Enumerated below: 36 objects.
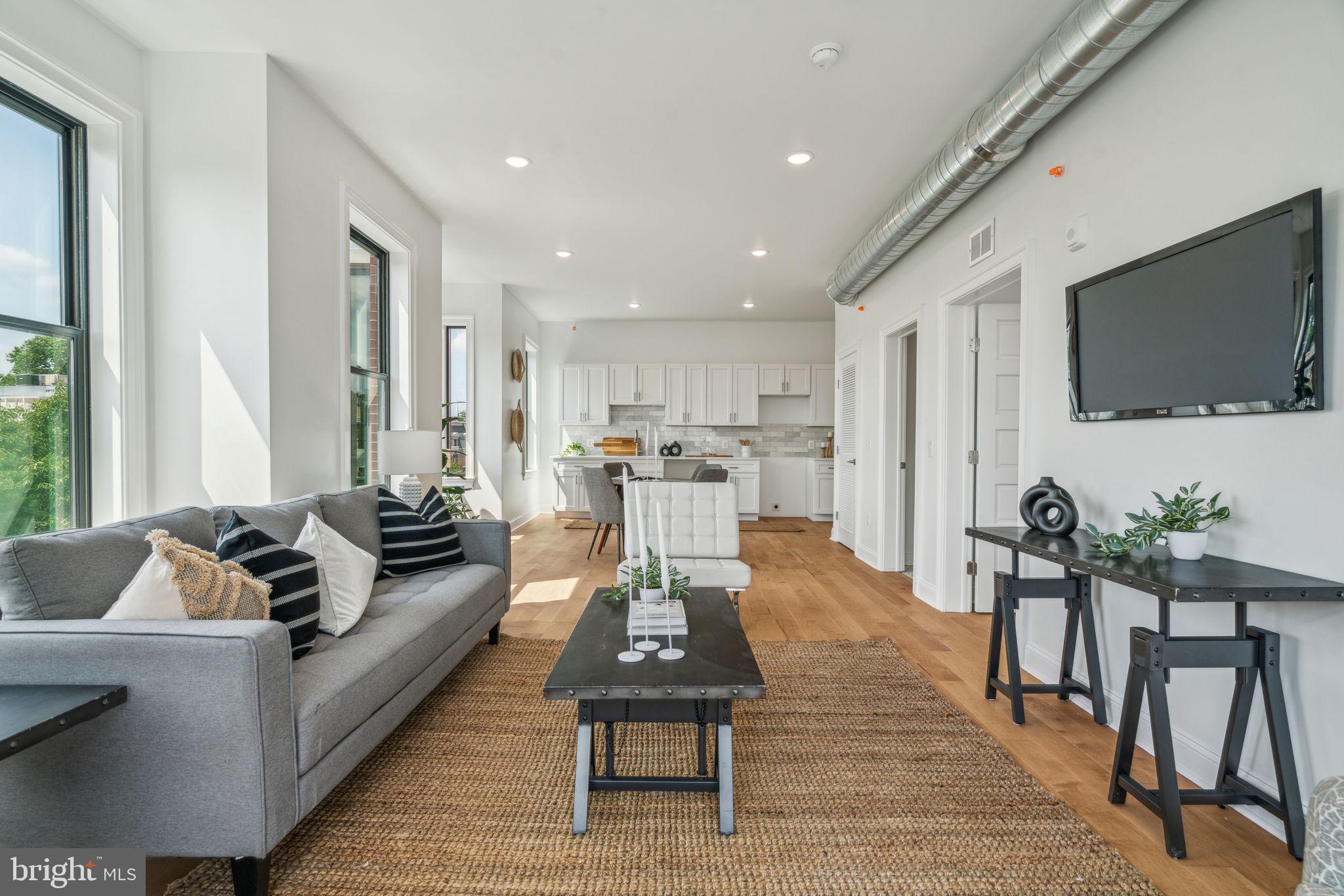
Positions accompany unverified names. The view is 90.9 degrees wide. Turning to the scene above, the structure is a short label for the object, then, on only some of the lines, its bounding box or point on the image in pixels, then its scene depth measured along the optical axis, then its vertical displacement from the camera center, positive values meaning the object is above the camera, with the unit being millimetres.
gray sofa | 1470 -686
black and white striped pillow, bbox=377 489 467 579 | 3143 -499
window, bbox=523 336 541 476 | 8305 +409
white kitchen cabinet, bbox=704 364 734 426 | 8883 +586
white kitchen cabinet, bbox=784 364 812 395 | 8898 +784
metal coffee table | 1749 -667
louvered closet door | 6410 -73
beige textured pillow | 1684 -387
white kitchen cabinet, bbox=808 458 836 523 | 8711 -693
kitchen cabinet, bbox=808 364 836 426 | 8914 +550
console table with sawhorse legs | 1650 -613
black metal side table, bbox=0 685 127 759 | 1188 -539
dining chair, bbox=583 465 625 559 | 5680 -541
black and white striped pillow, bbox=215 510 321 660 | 1965 -414
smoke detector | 2678 +1573
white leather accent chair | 3914 -495
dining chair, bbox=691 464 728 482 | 6199 -339
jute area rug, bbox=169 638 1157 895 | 1663 -1105
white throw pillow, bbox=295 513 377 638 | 2293 -509
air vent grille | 3484 +1050
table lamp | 3723 -88
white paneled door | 4070 +75
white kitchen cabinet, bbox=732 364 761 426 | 8867 +595
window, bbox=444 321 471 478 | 6875 +525
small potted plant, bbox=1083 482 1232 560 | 1972 -275
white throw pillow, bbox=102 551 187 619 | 1629 -401
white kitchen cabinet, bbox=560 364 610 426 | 8883 +619
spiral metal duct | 2137 +1330
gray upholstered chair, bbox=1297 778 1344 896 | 992 -619
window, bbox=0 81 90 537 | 2291 +424
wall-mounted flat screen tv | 1722 +355
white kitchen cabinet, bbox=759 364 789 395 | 8891 +808
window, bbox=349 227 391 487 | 4016 +519
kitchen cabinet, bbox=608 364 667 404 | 8859 +716
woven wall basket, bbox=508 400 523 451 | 7334 +139
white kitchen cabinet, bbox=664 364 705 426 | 8875 +569
